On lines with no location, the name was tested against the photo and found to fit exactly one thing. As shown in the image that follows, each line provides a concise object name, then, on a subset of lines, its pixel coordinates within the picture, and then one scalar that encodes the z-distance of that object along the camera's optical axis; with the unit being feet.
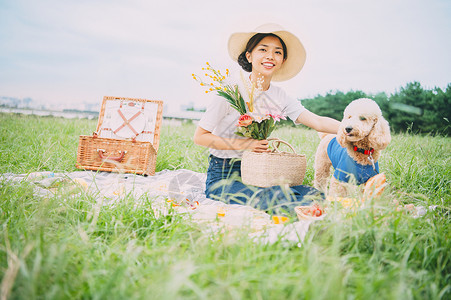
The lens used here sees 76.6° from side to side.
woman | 8.64
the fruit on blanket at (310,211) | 6.08
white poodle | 7.89
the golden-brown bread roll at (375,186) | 6.05
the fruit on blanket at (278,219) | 6.15
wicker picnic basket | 12.22
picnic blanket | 5.08
